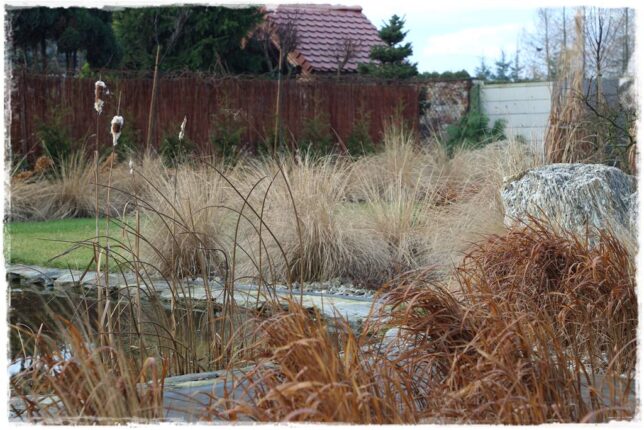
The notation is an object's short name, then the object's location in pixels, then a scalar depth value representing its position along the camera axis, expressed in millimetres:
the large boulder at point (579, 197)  5352
